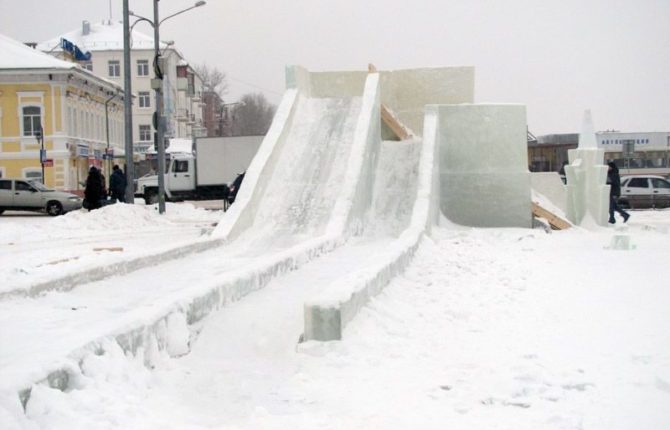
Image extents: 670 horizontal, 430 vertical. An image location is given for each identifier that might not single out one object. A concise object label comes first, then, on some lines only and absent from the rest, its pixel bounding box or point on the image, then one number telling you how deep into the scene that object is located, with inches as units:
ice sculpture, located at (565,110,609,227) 843.4
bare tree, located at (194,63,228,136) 4800.7
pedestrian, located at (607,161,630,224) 878.7
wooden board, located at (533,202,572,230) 795.4
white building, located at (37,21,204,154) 3132.4
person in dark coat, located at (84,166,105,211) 980.6
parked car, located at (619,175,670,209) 1259.8
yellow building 1759.4
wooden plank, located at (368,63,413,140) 865.5
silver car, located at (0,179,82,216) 1221.1
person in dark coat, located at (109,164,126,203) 1074.1
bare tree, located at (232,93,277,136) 4729.3
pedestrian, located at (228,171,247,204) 967.6
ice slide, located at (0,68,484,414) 270.1
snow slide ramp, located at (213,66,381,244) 636.1
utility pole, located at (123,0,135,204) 972.6
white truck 1573.6
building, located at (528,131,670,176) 2313.0
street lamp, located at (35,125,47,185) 1370.8
